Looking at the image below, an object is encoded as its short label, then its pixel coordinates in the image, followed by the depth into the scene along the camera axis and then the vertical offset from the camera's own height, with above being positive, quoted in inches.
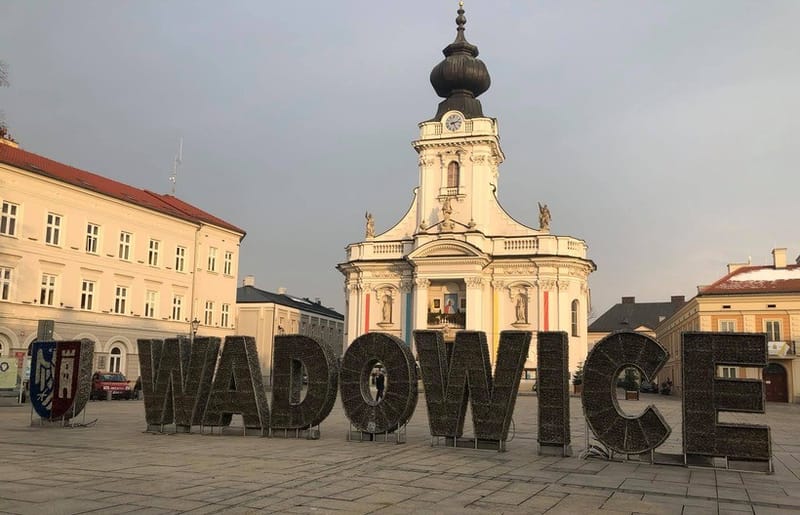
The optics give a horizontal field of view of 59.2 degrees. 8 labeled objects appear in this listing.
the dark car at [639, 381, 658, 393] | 2600.4 -120.5
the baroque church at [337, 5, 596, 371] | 2129.7 +294.9
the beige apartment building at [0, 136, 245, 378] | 1488.7 +198.2
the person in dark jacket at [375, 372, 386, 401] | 1124.5 -51.3
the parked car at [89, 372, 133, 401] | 1385.3 -82.9
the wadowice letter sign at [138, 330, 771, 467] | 548.4 -32.6
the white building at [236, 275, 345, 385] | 2751.0 +128.0
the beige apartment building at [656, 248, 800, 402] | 1876.2 +131.7
